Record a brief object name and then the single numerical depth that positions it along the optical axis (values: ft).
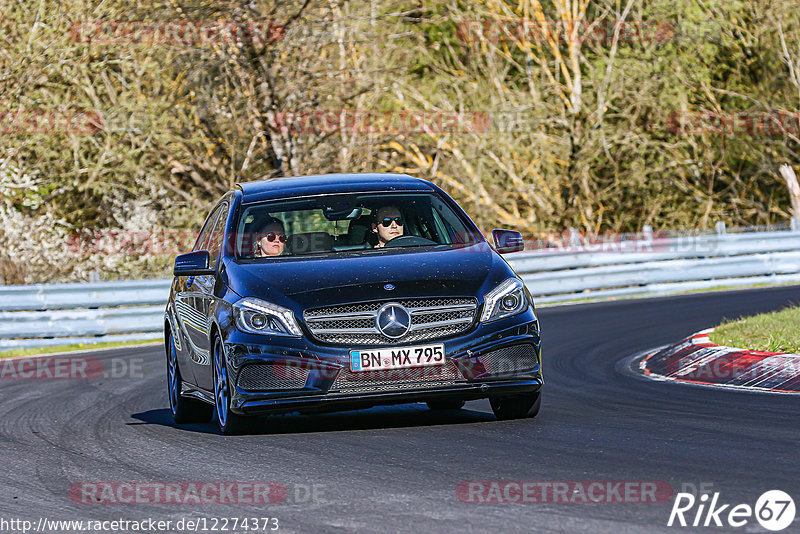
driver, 63.77
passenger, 62.28
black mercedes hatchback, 55.21
